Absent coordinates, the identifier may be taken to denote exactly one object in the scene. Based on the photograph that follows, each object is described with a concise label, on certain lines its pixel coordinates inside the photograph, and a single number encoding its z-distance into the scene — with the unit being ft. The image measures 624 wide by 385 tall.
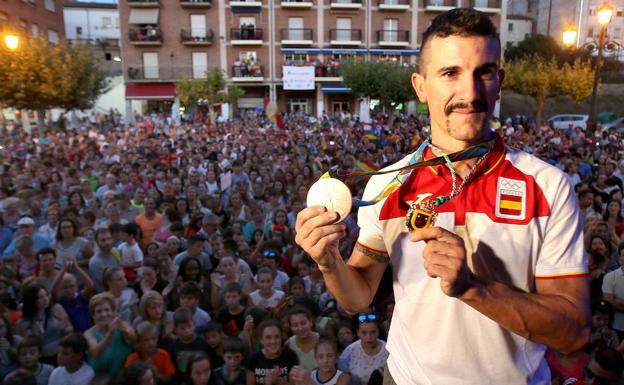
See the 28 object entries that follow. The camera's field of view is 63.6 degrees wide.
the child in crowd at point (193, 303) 16.03
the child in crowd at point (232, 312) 16.31
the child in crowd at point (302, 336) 14.21
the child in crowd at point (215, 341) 14.52
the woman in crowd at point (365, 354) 13.47
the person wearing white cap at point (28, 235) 20.34
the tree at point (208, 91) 94.27
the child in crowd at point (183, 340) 14.20
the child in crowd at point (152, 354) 13.68
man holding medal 4.28
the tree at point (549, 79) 88.74
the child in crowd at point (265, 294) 17.43
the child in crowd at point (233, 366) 13.56
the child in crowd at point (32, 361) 13.33
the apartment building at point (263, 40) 105.19
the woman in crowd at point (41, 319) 14.92
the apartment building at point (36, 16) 88.79
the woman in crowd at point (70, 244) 20.15
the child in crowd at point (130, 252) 19.64
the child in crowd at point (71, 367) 12.96
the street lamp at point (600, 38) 32.55
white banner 103.86
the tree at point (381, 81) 83.76
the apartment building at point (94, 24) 140.36
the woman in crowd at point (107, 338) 13.71
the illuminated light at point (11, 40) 32.65
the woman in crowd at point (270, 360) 13.50
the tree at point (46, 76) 57.57
